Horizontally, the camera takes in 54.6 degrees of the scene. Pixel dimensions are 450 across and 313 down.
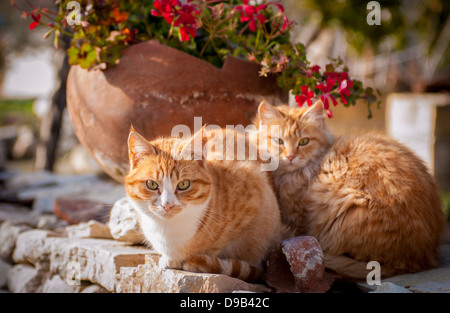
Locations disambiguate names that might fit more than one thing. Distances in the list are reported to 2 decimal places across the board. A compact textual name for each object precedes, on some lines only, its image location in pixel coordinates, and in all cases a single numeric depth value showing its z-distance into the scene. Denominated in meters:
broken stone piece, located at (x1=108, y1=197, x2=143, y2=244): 2.43
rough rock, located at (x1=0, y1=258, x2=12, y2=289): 3.02
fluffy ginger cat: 2.05
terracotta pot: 2.47
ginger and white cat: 1.83
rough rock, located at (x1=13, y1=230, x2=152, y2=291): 2.22
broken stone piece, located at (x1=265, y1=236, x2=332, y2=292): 1.86
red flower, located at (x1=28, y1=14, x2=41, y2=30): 2.43
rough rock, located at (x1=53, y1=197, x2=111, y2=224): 3.24
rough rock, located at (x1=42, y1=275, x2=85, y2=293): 2.47
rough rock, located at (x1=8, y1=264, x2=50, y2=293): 2.70
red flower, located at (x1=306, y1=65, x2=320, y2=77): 2.47
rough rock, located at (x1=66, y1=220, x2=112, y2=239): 2.72
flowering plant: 2.43
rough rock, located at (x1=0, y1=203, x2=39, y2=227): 3.28
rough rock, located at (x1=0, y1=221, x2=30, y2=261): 3.09
